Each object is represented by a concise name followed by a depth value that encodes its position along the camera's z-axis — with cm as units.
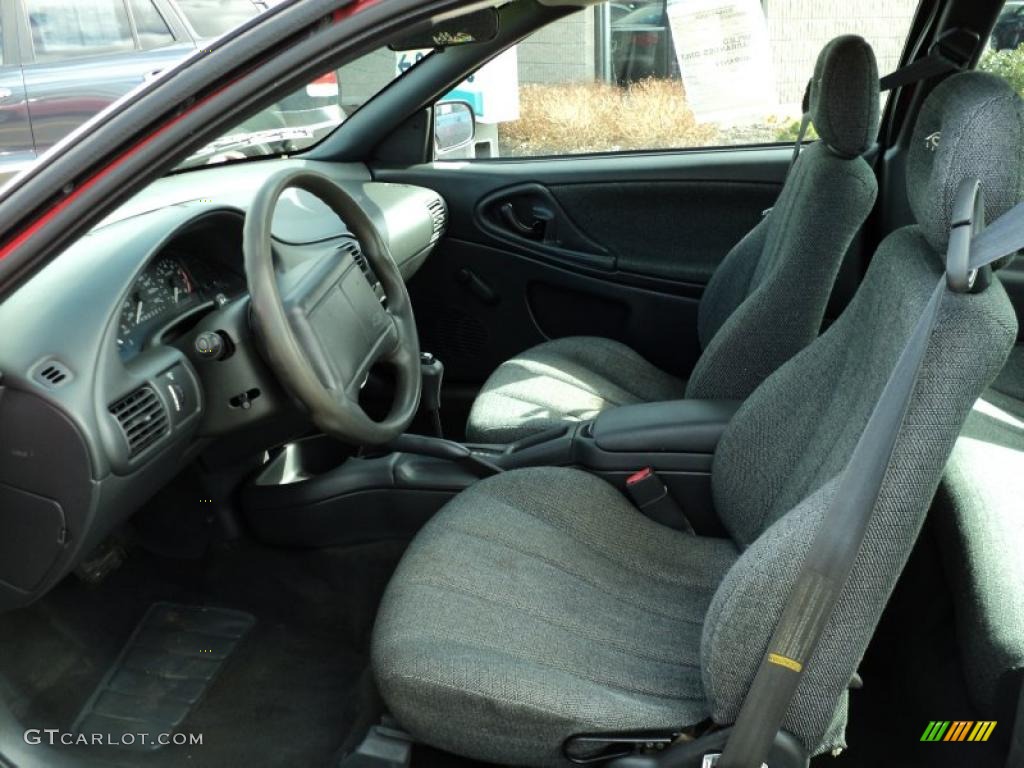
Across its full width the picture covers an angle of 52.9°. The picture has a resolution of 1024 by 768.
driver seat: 108
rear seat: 124
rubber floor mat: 178
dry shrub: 255
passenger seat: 177
